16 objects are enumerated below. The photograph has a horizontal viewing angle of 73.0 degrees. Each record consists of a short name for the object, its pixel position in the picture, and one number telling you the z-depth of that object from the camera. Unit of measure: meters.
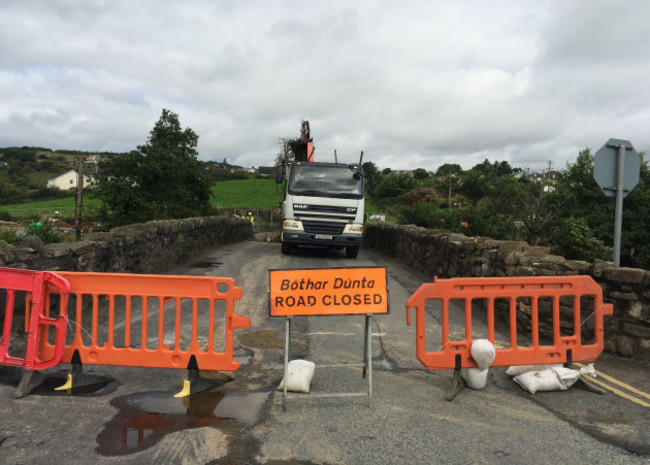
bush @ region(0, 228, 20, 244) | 8.21
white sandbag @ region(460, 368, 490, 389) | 4.01
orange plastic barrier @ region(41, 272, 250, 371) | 3.89
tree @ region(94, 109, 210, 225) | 17.86
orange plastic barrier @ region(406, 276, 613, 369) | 4.01
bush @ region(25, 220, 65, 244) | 9.27
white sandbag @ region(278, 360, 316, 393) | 3.80
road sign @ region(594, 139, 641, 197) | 6.18
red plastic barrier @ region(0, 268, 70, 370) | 3.84
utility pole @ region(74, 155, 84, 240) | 15.79
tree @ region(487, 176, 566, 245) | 29.78
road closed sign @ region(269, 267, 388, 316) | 3.89
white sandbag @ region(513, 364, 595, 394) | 4.02
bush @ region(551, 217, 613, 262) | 22.05
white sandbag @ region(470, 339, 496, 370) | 3.93
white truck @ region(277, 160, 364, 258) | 13.14
